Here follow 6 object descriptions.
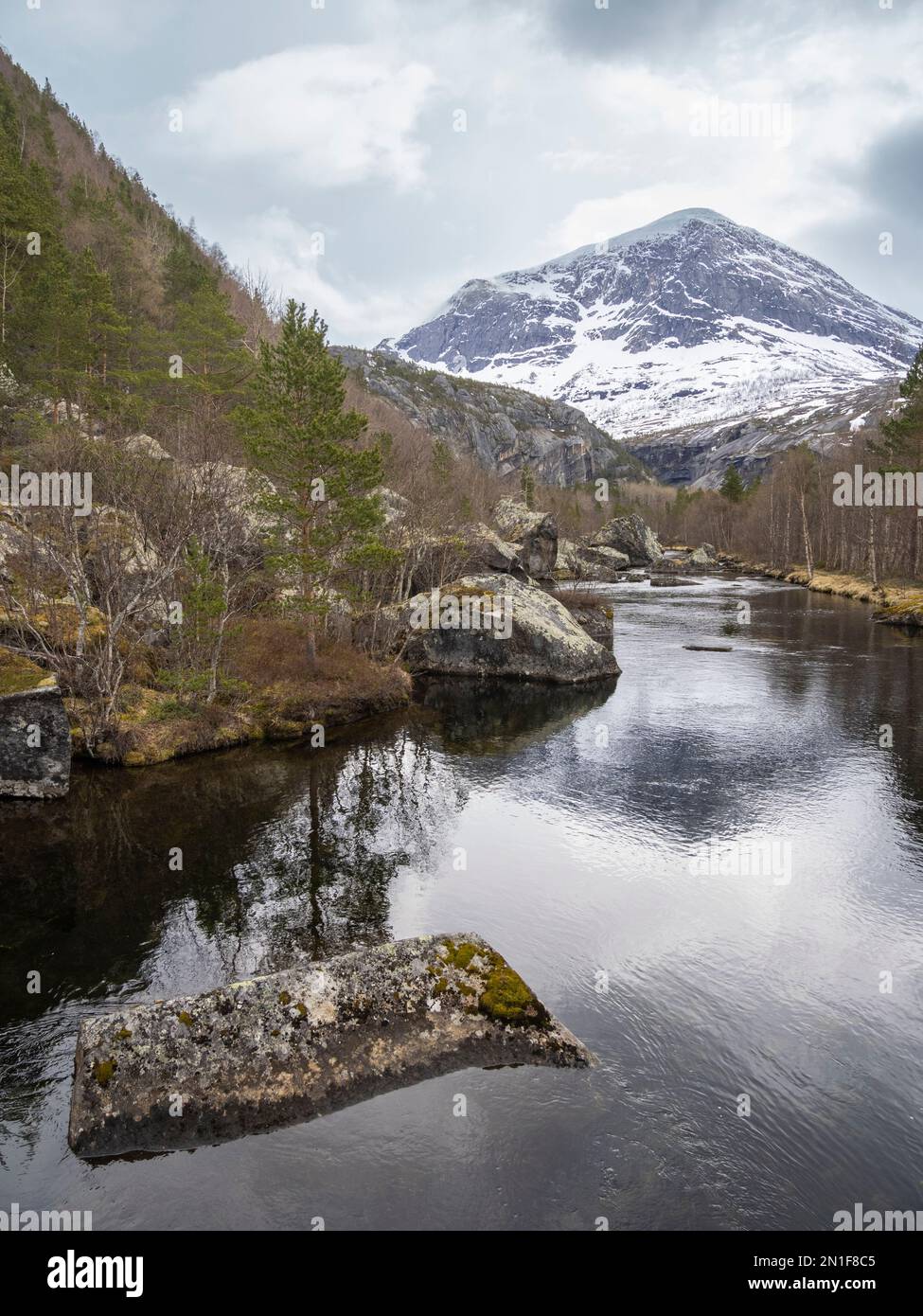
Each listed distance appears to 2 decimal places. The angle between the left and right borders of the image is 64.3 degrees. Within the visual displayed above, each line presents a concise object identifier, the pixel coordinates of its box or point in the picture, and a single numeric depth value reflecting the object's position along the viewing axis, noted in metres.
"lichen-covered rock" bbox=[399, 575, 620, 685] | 36.09
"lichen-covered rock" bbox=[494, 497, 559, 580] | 65.06
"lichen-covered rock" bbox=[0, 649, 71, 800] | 19.22
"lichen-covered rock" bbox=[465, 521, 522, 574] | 45.56
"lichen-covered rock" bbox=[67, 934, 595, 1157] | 8.28
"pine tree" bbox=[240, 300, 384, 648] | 27.67
